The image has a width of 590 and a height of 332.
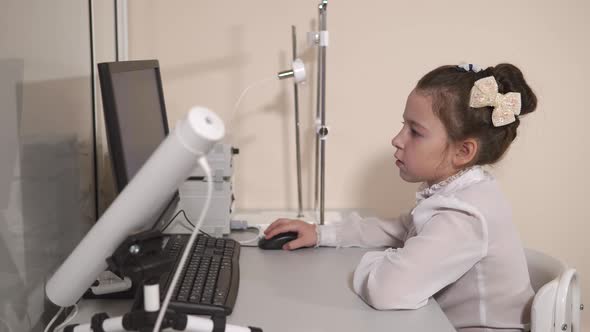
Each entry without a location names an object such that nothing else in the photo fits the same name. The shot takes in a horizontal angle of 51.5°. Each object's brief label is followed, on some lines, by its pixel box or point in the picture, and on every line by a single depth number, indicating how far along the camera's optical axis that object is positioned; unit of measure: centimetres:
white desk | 105
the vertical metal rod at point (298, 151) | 172
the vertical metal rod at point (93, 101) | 153
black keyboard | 102
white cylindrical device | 67
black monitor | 99
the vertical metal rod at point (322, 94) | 158
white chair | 121
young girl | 120
